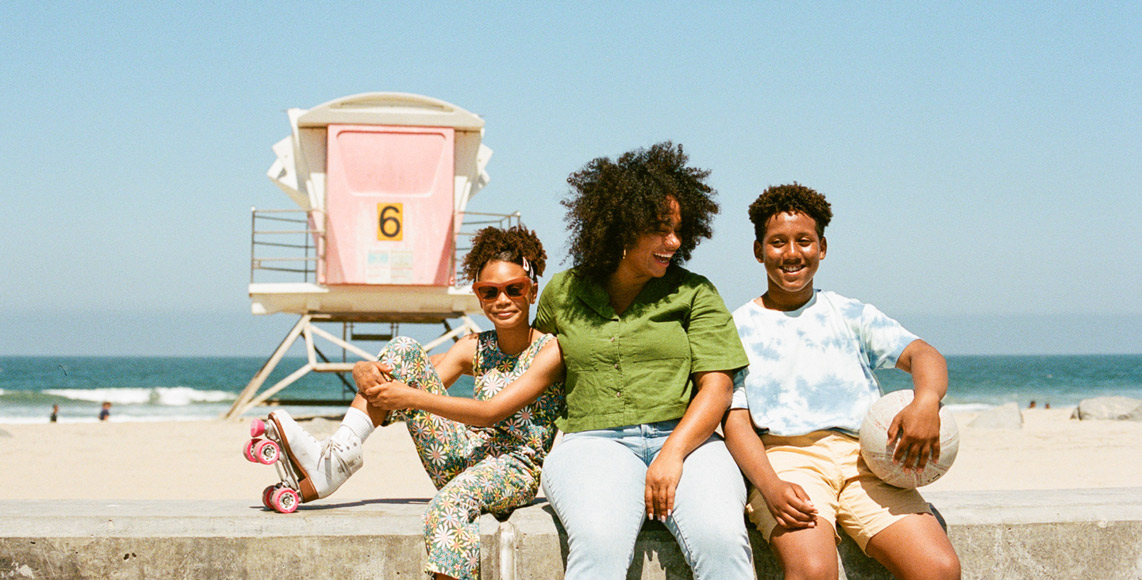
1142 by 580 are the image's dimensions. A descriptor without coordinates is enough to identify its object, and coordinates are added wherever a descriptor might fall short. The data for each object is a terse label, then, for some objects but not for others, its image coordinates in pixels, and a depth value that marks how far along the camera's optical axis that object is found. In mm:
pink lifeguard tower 13727
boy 3080
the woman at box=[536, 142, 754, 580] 3029
